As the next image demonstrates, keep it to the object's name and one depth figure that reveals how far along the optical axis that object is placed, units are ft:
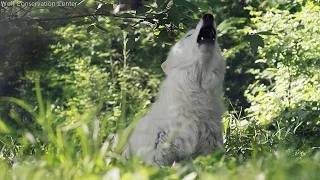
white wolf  36.63
